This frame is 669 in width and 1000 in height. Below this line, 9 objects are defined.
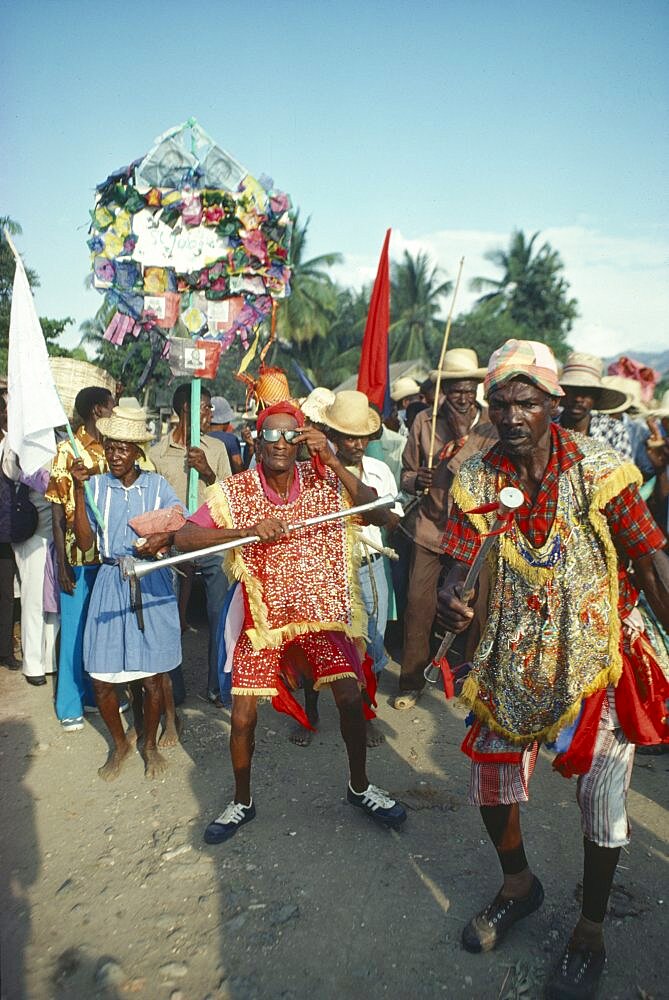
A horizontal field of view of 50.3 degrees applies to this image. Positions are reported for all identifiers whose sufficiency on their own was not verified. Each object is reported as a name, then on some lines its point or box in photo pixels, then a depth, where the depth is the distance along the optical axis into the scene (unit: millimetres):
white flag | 3742
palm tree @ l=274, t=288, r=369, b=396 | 35344
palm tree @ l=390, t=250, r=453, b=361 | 38594
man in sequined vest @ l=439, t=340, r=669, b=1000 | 2395
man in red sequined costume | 3449
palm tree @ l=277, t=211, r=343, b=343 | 33906
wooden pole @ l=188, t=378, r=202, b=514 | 5166
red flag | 5820
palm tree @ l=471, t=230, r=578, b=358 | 37875
